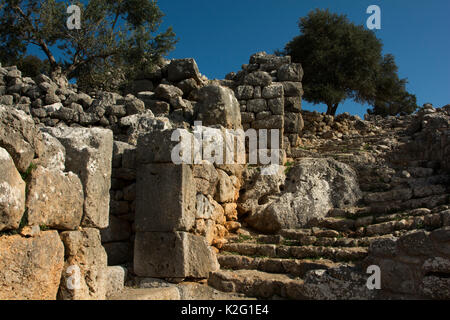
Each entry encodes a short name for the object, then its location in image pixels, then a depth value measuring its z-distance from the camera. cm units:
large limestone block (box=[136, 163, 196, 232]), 590
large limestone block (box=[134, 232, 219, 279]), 583
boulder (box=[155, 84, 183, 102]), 947
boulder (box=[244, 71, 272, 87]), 1113
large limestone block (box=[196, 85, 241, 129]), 837
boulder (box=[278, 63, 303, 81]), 1156
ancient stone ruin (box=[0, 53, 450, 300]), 356
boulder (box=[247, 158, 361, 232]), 755
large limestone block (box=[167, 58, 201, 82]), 1071
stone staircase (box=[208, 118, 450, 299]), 570
